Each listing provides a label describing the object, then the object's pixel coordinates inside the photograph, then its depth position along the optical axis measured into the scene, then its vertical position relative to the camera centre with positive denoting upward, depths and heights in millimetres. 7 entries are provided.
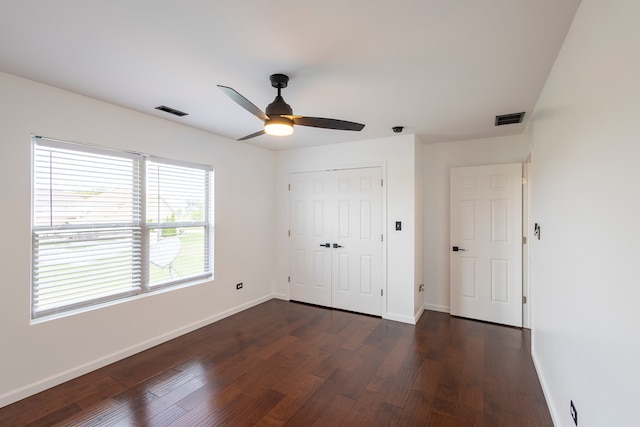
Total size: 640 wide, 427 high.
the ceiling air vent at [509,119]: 3072 +1032
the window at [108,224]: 2492 -121
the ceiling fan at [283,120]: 2178 +704
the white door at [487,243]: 3830 -390
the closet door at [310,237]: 4586 -373
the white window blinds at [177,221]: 3295 -101
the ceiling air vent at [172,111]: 2948 +1051
